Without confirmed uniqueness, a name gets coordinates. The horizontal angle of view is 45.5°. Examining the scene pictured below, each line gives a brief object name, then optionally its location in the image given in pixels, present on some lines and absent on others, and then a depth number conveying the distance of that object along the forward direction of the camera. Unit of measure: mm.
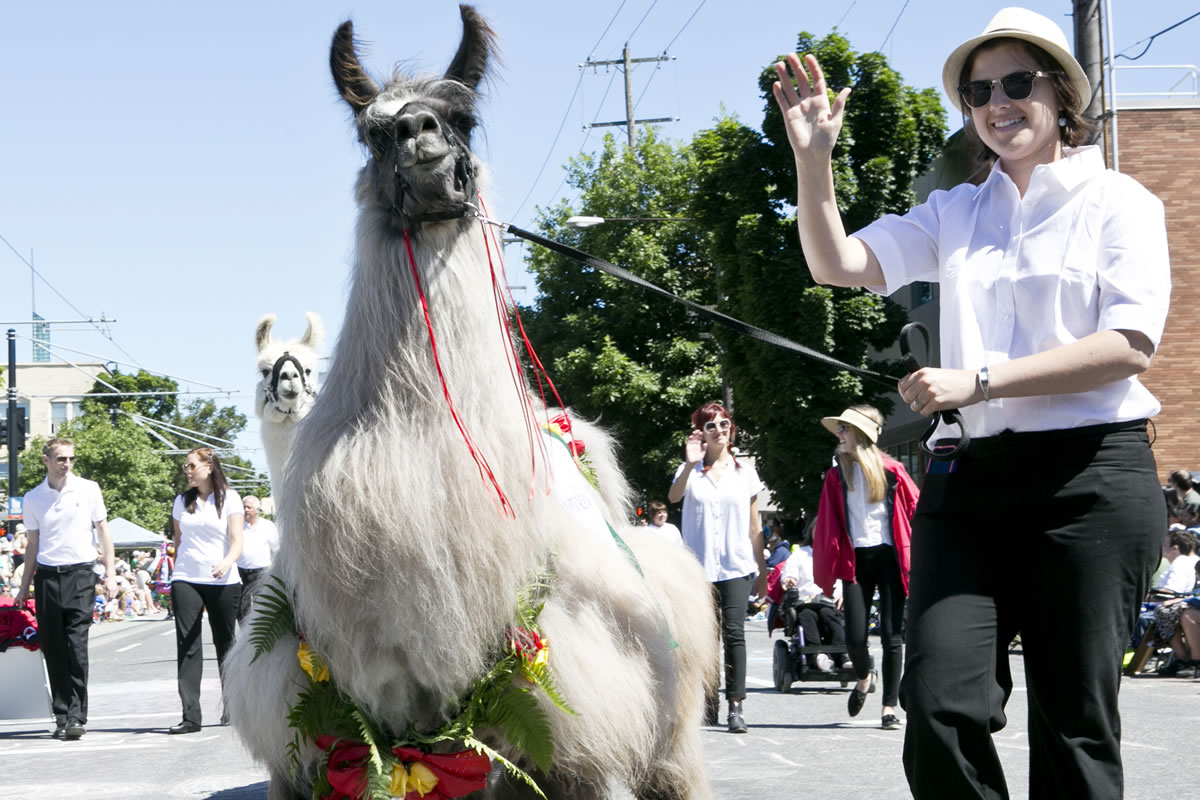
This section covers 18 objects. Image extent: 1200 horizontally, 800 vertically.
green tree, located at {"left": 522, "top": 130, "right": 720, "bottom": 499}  37469
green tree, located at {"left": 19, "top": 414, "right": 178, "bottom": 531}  63031
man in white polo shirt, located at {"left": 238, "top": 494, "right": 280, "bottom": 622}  11648
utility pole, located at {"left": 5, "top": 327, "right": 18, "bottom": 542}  25656
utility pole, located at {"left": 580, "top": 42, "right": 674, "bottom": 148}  46125
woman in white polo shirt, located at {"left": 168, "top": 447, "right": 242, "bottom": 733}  9977
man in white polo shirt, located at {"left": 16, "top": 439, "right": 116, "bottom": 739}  10094
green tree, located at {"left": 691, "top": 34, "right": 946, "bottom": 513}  26797
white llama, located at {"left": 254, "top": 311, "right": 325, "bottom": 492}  7273
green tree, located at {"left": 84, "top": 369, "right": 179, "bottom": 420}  87344
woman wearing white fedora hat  2955
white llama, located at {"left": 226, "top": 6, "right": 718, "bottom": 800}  3477
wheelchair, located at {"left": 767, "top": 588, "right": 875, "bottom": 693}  12047
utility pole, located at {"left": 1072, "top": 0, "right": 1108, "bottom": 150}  12008
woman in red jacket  9141
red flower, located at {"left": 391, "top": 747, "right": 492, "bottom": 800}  3570
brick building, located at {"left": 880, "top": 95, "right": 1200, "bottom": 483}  26219
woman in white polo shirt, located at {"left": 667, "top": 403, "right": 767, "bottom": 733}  9047
